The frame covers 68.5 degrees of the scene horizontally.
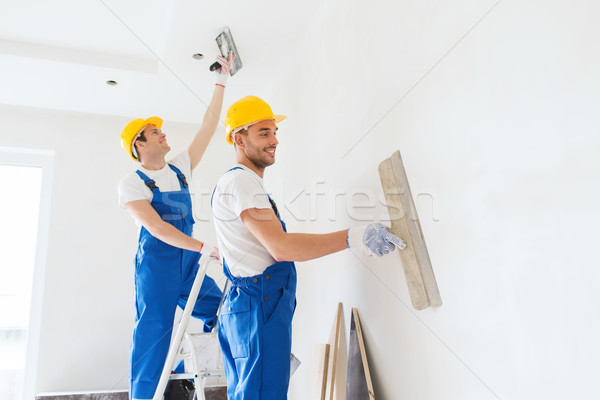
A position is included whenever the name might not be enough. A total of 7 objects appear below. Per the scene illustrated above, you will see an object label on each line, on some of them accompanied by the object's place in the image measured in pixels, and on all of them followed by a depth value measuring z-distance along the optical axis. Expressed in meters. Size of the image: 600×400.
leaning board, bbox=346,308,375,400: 1.63
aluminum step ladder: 1.90
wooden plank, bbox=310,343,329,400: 1.81
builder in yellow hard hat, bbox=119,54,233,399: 2.04
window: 3.41
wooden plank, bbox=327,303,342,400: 1.82
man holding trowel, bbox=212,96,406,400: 1.45
